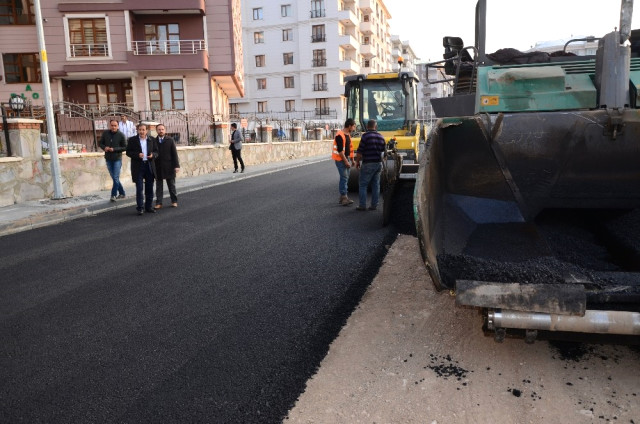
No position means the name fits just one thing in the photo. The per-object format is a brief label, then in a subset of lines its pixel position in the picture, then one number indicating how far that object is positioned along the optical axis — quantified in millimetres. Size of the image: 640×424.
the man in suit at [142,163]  10508
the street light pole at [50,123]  11477
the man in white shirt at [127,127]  18100
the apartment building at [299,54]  57688
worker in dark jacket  9391
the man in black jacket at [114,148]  12141
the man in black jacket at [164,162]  10883
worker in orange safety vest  10438
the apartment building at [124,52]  28109
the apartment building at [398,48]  89212
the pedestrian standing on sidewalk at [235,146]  19266
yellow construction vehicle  12781
